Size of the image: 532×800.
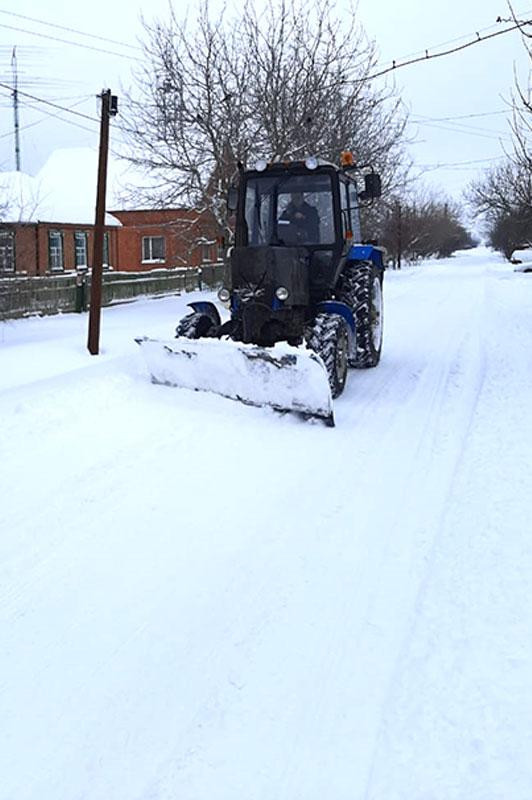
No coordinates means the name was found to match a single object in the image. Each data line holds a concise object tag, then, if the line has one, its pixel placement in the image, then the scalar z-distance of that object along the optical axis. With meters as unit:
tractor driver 8.57
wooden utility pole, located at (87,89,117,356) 9.91
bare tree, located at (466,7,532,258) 19.05
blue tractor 7.75
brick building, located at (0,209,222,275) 20.77
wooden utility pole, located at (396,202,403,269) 47.06
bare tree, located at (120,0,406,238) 19.28
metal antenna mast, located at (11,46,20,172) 34.53
